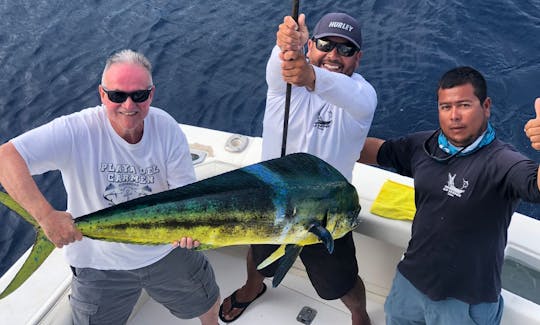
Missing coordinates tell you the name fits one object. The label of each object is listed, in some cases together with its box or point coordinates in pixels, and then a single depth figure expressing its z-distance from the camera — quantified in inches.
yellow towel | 116.4
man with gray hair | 78.2
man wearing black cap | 79.8
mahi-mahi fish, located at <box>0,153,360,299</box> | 68.8
